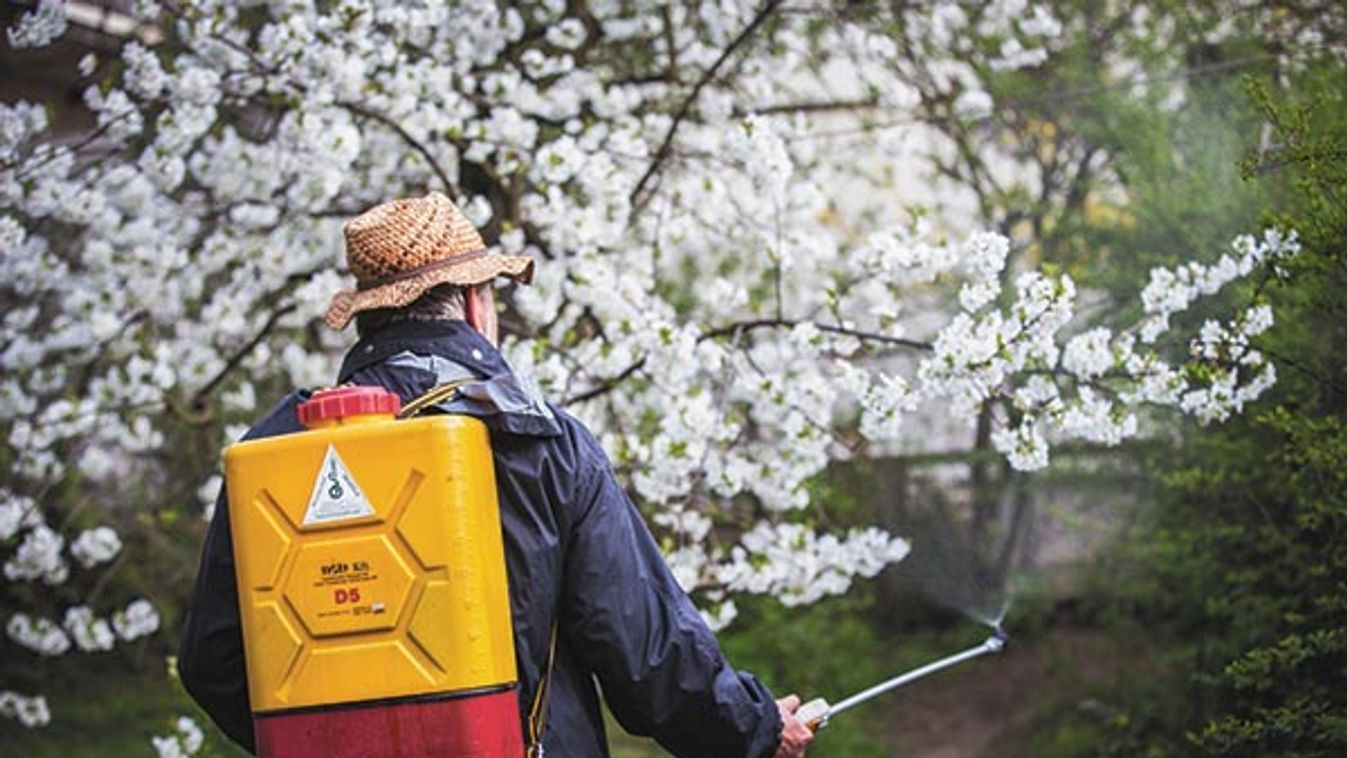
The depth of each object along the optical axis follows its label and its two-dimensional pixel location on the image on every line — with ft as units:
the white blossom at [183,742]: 32.48
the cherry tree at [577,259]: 30.30
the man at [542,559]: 19.58
